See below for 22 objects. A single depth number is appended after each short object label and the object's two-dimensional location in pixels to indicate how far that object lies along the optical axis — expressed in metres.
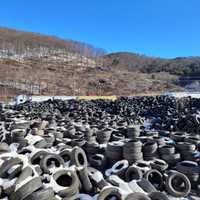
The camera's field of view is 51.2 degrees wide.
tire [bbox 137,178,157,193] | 4.66
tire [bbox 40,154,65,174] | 5.39
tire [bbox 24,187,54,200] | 4.05
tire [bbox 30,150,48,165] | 5.61
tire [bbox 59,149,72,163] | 6.16
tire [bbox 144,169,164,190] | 5.29
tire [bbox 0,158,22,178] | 4.89
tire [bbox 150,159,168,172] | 5.74
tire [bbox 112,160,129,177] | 5.56
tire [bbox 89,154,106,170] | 6.35
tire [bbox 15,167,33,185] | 4.39
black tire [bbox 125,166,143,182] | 5.27
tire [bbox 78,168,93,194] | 4.84
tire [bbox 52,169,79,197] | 4.41
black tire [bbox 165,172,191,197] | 4.94
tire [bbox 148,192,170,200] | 4.30
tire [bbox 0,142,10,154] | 6.28
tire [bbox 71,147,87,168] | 5.72
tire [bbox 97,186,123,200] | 4.31
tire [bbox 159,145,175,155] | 6.49
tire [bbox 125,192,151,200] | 4.20
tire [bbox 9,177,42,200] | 4.09
